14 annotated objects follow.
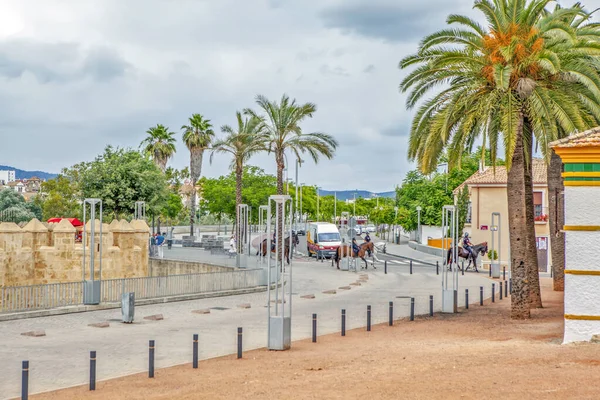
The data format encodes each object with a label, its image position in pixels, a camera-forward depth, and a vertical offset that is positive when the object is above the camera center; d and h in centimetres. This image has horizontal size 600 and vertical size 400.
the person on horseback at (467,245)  4200 -131
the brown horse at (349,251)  4106 -163
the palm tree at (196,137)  6906 +813
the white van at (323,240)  5031 -123
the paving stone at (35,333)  1786 -279
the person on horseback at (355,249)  4094 -149
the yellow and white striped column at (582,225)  1534 -1
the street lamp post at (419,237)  6956 -135
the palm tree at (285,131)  4172 +525
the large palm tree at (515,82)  1925 +394
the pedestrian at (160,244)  4106 -141
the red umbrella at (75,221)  3928 -5
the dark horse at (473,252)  4169 -169
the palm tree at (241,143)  4219 +483
